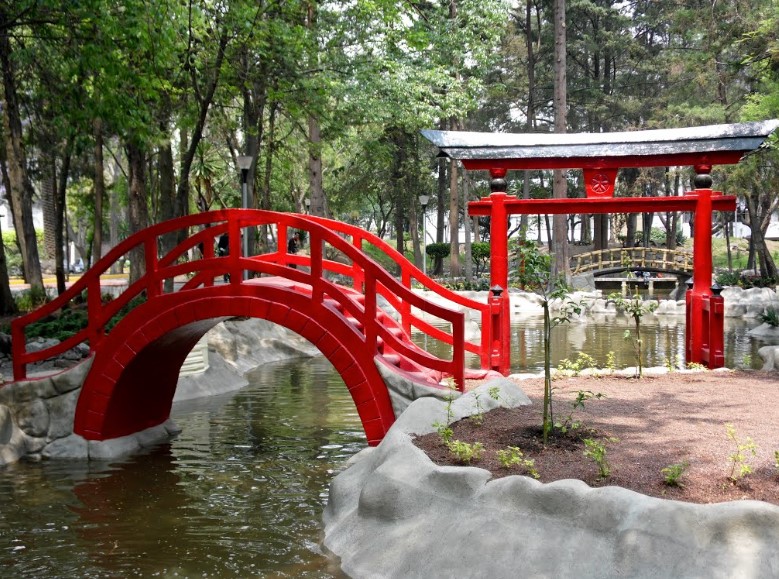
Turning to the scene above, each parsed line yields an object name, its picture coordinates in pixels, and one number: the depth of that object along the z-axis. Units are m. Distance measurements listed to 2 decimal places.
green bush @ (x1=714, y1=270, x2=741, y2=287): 34.47
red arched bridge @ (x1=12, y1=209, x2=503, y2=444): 8.62
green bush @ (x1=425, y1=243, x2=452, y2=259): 44.25
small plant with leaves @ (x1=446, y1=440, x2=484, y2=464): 6.68
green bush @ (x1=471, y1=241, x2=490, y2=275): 46.91
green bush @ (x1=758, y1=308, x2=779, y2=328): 22.08
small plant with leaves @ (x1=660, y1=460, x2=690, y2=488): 5.92
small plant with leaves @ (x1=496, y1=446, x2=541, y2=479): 6.41
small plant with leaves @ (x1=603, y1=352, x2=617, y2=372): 11.35
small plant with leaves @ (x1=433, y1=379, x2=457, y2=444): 7.16
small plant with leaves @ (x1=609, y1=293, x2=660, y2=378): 11.45
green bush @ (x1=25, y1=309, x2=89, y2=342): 15.89
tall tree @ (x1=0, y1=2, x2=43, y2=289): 18.08
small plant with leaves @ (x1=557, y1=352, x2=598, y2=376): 11.16
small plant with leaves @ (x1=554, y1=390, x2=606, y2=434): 7.39
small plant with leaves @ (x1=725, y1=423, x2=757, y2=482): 5.93
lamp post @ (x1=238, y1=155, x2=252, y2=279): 18.39
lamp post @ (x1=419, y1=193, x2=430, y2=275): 31.71
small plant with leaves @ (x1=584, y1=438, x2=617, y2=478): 6.17
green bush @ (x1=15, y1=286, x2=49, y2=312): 20.03
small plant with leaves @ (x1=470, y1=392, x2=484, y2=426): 7.82
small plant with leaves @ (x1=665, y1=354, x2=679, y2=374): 12.05
